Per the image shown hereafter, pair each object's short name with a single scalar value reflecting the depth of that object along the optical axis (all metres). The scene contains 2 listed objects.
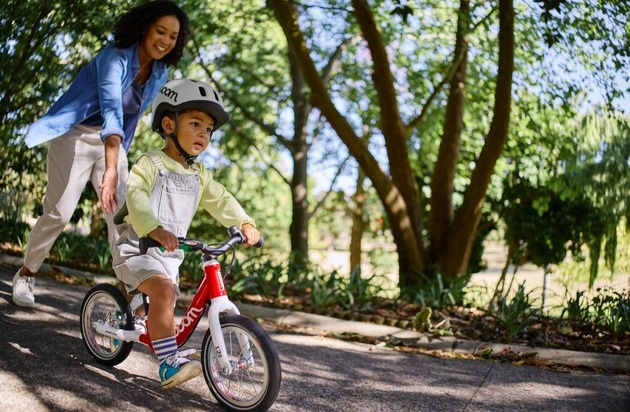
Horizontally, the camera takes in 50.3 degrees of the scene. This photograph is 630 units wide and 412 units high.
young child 3.21
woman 4.04
